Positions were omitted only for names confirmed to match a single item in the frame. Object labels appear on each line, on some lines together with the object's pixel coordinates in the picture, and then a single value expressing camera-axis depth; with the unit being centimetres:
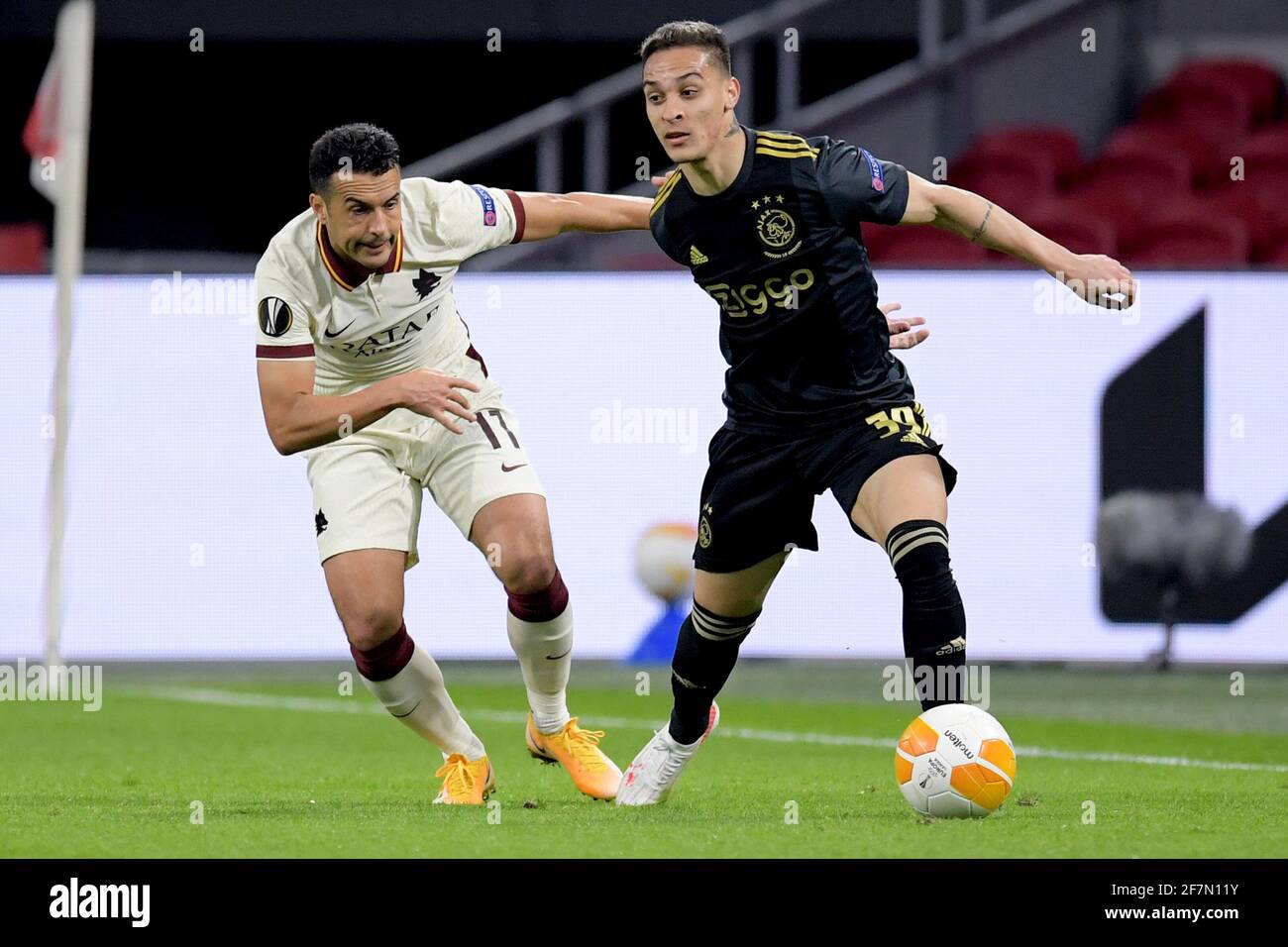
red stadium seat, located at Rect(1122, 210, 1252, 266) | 1452
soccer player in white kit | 618
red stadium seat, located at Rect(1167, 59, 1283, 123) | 1692
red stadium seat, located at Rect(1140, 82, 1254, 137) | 1658
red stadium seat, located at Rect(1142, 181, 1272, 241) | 1511
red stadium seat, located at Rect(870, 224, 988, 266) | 1448
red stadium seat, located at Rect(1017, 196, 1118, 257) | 1438
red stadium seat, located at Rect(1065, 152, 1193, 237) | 1545
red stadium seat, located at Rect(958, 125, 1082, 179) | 1574
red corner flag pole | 1166
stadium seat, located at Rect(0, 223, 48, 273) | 1502
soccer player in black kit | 577
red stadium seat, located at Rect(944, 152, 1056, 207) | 1530
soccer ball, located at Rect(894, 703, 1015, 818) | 550
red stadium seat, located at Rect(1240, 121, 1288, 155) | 1608
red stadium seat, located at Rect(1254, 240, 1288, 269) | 1458
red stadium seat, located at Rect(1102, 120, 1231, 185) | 1599
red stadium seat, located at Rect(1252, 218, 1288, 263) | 1472
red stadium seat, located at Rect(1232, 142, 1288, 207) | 1576
